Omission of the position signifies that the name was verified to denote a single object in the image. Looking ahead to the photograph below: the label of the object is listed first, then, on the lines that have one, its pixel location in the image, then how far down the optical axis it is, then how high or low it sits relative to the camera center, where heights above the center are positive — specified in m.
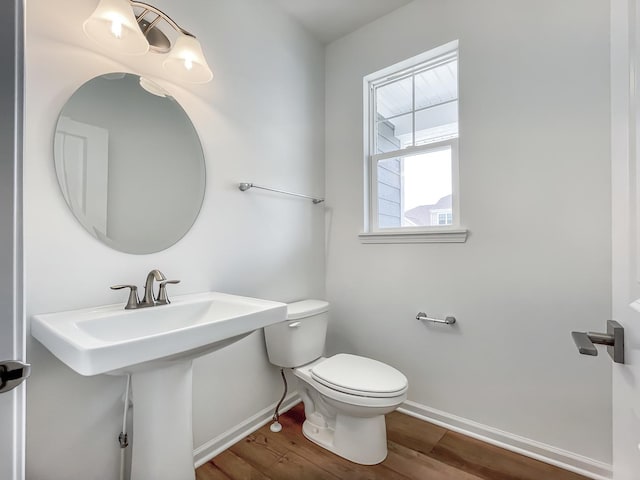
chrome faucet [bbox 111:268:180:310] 1.16 -0.20
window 1.85 +0.59
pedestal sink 0.87 -0.32
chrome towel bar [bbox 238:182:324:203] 1.67 +0.30
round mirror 1.13 +0.32
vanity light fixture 1.10 +0.79
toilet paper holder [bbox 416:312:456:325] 1.73 -0.44
